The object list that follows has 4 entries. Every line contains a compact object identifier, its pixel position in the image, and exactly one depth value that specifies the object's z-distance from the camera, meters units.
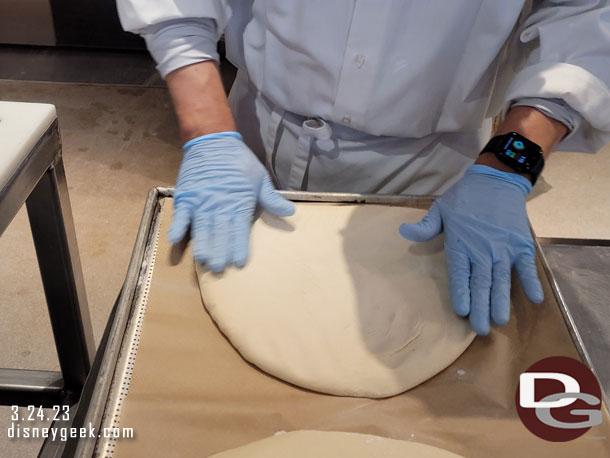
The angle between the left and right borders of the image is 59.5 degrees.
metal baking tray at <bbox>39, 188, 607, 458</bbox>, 0.74
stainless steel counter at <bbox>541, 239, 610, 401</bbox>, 1.04
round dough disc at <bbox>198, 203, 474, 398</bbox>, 0.81
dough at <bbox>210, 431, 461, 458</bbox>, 0.70
